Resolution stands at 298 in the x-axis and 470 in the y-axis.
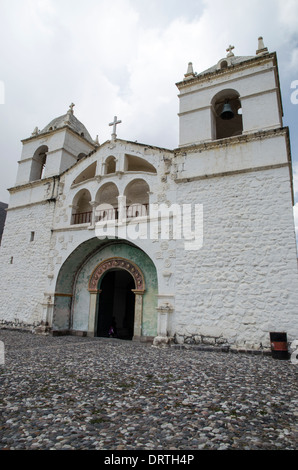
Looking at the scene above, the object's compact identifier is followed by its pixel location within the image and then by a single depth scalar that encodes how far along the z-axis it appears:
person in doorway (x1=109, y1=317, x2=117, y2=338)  12.30
